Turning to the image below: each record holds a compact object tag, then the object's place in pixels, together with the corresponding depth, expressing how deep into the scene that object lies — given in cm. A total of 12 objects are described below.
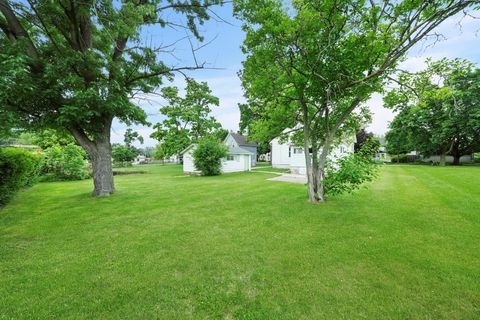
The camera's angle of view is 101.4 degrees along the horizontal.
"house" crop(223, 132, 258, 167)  2978
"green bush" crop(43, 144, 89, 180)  1527
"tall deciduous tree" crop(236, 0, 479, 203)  424
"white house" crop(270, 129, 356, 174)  1755
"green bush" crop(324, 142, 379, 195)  598
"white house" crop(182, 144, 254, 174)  1881
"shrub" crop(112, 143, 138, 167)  3366
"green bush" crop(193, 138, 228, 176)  1674
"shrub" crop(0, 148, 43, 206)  664
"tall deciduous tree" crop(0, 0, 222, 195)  584
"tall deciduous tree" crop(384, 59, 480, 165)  1865
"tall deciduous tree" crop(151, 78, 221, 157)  2273
